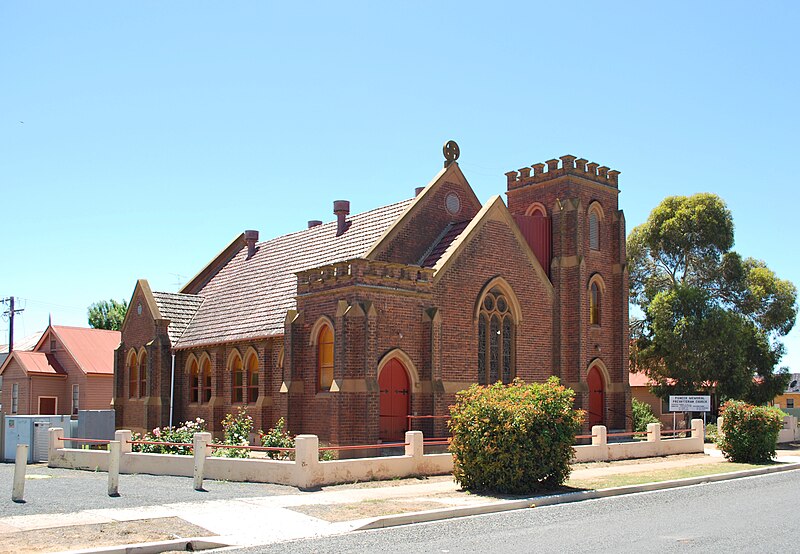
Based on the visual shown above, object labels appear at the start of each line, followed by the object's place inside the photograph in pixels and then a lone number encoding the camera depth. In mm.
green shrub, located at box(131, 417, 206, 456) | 26000
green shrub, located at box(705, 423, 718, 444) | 32438
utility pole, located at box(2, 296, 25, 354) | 63156
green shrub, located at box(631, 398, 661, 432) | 36188
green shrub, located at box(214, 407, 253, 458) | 24719
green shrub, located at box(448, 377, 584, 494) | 17438
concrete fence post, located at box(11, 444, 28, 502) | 15672
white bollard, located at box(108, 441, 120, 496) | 16500
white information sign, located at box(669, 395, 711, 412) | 31859
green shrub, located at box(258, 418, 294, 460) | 22906
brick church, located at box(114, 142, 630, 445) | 24812
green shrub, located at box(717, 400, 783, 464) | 25891
